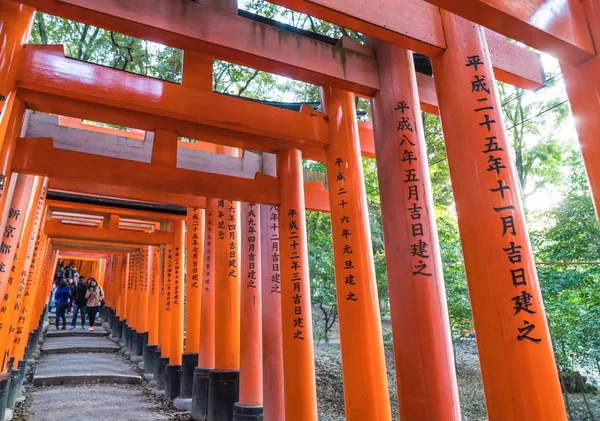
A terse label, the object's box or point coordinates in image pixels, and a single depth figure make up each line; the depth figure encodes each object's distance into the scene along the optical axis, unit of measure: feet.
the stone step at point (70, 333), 43.88
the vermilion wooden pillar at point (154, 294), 33.99
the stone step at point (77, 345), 36.24
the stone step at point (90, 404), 20.39
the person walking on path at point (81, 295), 45.60
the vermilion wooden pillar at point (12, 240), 14.21
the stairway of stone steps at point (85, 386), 20.92
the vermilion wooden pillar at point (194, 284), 24.32
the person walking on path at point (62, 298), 42.57
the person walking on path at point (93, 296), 45.11
